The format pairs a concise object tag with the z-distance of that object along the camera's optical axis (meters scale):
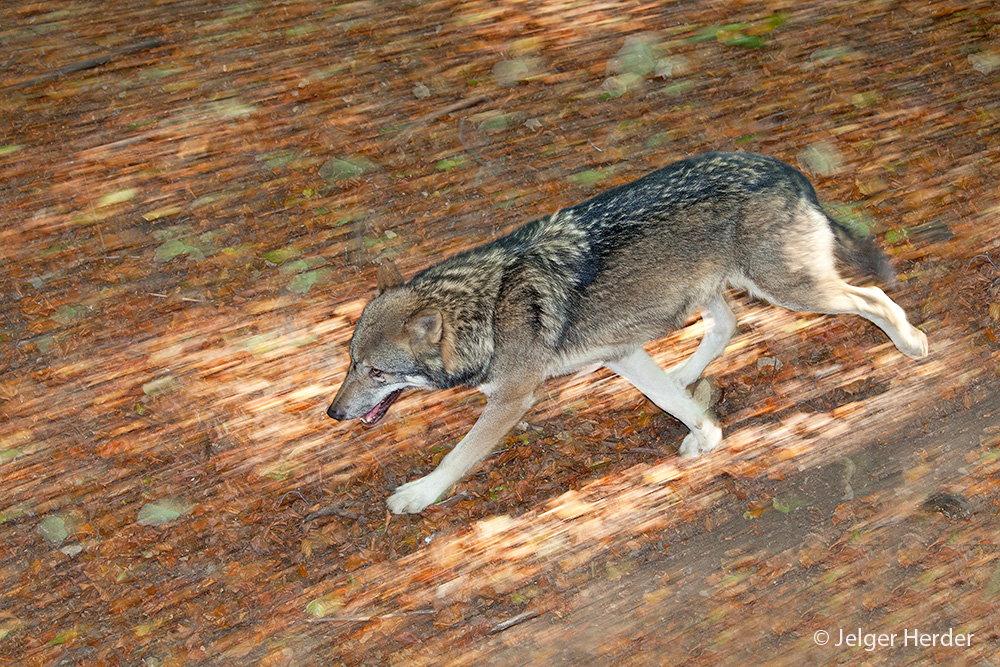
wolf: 8.91
